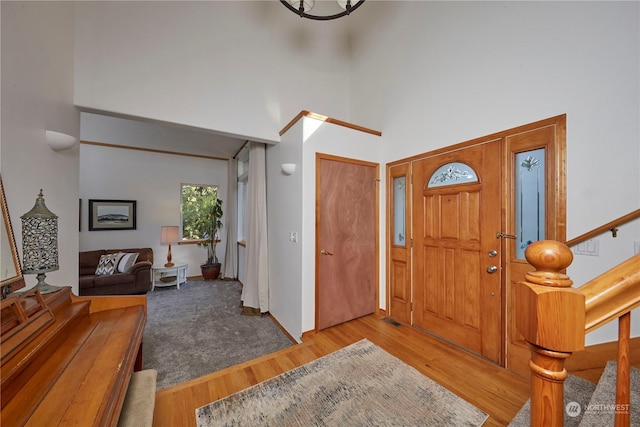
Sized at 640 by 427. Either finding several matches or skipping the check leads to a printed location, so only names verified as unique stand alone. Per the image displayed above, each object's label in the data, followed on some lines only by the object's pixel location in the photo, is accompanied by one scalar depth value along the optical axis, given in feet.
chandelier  7.69
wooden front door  6.46
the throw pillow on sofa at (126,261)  13.20
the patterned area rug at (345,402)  4.63
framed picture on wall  14.70
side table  14.38
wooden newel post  1.65
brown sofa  12.17
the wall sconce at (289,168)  8.48
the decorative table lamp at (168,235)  15.31
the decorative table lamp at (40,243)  4.11
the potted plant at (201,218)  17.38
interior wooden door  8.46
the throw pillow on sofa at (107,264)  13.02
